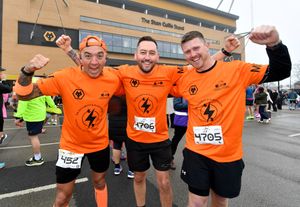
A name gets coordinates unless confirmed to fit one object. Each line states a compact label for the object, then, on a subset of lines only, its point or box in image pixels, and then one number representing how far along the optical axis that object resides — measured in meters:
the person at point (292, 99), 21.84
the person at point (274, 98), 19.41
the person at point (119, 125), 4.07
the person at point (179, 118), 4.40
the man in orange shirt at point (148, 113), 2.76
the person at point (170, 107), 6.04
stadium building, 28.08
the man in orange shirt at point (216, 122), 2.13
